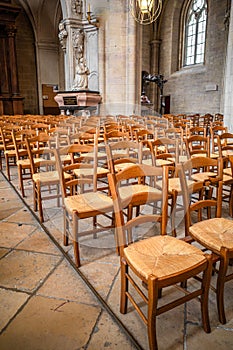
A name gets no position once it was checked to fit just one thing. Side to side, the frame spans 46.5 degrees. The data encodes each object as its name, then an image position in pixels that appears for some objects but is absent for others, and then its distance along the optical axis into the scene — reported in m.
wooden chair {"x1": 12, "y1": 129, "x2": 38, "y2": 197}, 3.41
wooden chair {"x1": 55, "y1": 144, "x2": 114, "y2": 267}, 1.95
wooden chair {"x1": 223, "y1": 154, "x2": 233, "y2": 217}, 2.61
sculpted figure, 9.93
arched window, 12.88
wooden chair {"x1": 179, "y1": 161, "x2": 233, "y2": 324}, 1.41
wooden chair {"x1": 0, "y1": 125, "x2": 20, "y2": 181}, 4.20
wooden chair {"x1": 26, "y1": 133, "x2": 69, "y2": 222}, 2.64
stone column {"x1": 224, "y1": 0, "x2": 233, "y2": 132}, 6.04
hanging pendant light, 6.59
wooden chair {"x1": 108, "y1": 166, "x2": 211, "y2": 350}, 1.21
